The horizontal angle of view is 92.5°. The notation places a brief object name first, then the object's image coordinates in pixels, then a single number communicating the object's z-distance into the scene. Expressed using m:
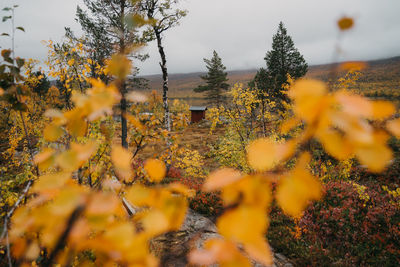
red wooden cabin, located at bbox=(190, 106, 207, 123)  31.77
